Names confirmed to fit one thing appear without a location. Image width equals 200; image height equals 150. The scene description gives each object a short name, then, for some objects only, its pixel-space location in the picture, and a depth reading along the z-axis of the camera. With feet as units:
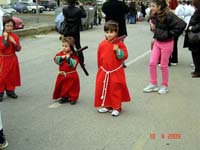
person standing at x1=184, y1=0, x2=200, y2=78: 31.81
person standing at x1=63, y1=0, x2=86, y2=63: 35.27
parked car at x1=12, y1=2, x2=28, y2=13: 179.83
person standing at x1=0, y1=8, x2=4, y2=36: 14.92
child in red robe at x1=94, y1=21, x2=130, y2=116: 20.85
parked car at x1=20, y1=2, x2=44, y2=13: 182.66
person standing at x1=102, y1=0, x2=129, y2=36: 34.30
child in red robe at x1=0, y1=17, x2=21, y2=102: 23.50
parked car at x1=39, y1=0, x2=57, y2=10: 216.13
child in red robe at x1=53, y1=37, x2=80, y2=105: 22.52
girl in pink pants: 25.57
